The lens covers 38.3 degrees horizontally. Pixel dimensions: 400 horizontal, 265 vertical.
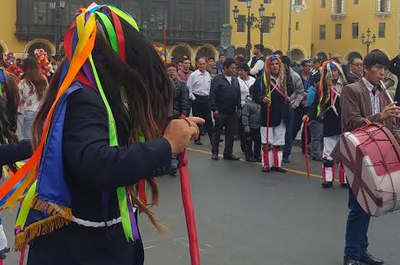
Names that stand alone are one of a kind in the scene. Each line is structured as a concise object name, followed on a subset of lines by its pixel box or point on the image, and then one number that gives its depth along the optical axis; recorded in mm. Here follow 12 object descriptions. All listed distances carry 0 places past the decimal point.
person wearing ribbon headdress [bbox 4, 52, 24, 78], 13961
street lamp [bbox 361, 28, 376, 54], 69588
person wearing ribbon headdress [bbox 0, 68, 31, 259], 2908
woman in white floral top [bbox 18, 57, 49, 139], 9039
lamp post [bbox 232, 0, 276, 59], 30981
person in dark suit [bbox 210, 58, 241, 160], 10969
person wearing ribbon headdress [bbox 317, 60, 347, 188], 8242
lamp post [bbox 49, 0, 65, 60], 30727
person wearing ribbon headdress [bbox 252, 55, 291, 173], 9570
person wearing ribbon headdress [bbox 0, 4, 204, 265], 2078
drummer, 4793
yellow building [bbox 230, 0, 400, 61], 62619
